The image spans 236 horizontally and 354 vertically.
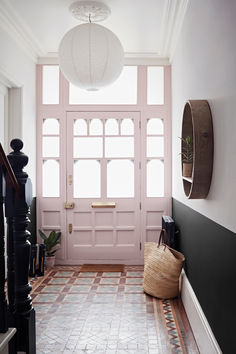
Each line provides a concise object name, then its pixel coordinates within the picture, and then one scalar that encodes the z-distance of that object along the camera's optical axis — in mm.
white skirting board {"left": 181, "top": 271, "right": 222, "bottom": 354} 2273
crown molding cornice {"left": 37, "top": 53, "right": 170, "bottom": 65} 4969
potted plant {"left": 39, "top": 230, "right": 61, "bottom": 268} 4824
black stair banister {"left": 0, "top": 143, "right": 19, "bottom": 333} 1784
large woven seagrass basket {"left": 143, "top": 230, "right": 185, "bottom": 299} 3615
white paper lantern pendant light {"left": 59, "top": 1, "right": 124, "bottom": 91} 3105
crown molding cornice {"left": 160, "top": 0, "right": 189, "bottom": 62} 3469
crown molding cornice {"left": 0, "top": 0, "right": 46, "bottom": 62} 3637
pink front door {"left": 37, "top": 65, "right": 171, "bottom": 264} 4984
